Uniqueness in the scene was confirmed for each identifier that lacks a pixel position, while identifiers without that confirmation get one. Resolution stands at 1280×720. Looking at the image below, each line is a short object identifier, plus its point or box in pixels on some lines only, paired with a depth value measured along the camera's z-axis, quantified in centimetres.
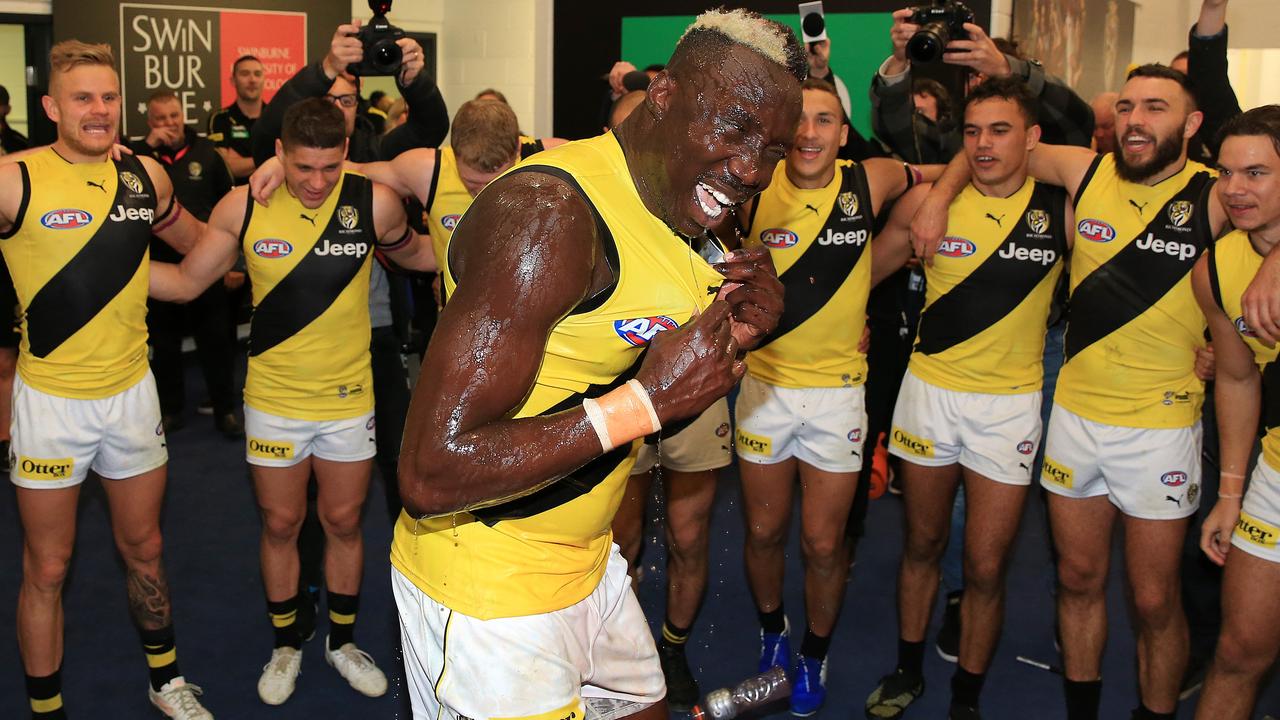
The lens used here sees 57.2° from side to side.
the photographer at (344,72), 431
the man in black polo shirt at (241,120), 762
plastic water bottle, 293
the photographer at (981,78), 405
